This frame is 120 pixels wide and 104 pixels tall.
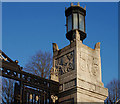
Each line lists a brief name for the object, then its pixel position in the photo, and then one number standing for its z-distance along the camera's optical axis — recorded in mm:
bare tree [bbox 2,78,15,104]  18605
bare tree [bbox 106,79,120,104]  24297
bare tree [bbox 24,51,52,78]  18938
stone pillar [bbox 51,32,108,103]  11778
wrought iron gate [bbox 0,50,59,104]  10727
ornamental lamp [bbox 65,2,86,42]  12970
